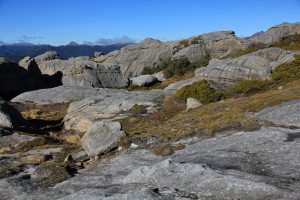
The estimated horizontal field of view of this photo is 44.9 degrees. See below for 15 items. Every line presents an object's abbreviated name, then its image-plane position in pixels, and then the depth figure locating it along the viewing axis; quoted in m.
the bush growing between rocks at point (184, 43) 92.38
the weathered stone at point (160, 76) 77.24
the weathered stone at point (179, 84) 50.42
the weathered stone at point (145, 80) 71.86
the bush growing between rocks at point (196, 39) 91.62
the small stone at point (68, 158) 24.16
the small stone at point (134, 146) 24.73
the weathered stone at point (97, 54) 121.95
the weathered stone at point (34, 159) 24.75
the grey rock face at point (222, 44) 83.90
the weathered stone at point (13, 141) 30.34
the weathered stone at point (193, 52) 84.62
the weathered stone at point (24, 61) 82.54
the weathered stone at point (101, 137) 24.60
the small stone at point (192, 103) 37.88
